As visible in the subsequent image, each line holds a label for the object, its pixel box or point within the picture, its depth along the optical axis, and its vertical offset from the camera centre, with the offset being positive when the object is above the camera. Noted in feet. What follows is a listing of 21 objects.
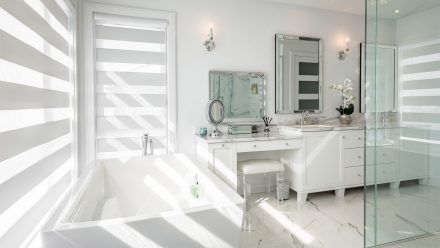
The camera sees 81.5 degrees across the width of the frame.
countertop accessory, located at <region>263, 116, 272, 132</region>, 10.88 -0.40
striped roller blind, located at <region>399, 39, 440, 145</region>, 6.17 +0.62
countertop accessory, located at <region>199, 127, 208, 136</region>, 9.95 -0.72
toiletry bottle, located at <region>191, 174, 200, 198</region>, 7.49 -2.25
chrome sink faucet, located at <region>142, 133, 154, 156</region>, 9.16 -1.14
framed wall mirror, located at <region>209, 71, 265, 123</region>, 10.43 +0.81
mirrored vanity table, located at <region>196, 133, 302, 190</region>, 8.83 -1.28
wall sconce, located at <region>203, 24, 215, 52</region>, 10.16 +2.78
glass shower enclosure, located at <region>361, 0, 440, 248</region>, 6.14 -0.27
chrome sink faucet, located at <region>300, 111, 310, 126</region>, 11.56 -0.21
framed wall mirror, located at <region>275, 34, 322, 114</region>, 11.27 +1.74
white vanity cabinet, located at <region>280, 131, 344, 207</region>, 9.92 -2.08
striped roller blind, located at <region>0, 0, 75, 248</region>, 4.05 -0.05
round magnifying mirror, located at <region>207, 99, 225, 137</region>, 9.90 -0.02
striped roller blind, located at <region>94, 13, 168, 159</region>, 9.25 +1.11
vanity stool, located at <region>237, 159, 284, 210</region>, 9.30 -2.07
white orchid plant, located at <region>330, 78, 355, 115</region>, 11.73 +0.75
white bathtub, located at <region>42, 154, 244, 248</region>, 3.87 -1.92
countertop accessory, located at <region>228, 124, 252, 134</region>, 10.02 -0.65
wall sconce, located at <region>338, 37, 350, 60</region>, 12.32 +2.94
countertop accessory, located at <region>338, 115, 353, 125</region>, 11.72 -0.31
